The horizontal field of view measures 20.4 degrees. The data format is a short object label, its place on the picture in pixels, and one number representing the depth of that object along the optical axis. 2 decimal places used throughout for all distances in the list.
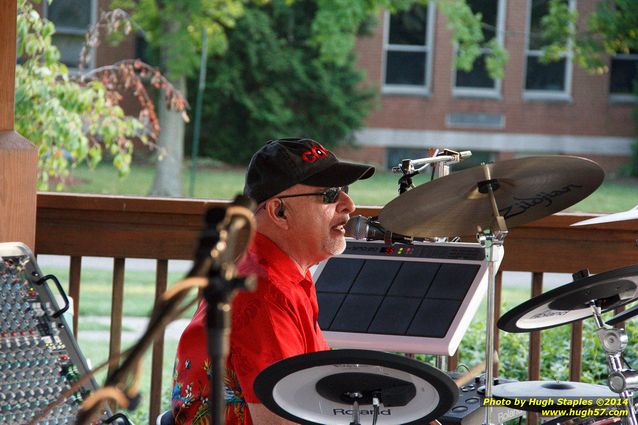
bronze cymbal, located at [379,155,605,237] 4.06
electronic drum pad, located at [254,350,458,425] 3.08
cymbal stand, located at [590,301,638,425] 4.05
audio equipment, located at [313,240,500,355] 4.45
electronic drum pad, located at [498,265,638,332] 4.01
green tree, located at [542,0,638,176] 20.01
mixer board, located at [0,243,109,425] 3.79
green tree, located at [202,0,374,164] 37.22
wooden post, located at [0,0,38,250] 4.77
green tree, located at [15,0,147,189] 8.18
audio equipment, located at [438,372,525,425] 4.34
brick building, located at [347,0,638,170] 38.55
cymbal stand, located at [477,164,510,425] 4.14
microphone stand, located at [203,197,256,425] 2.02
